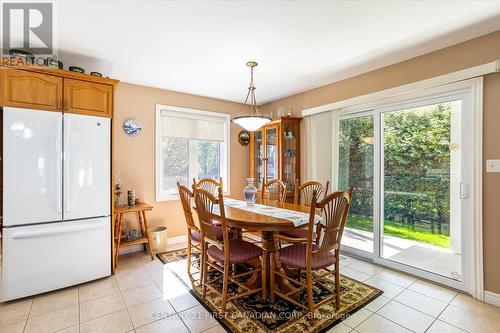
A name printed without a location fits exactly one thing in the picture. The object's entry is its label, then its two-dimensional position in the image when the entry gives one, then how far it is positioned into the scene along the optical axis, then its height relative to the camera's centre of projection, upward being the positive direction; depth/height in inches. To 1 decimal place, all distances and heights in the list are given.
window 150.4 +13.0
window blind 152.2 +27.2
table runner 82.0 -17.9
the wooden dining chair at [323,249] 74.9 -26.9
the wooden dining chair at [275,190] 133.9 -13.8
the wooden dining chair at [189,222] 101.3 -24.3
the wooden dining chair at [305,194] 109.9 -14.5
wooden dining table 78.1 -19.1
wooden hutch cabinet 156.2 +10.5
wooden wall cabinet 89.2 +30.4
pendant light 107.2 +20.8
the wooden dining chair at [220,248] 81.0 -30.3
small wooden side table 117.9 -31.3
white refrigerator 87.8 -13.6
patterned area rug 74.2 -48.9
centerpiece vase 110.0 -13.0
